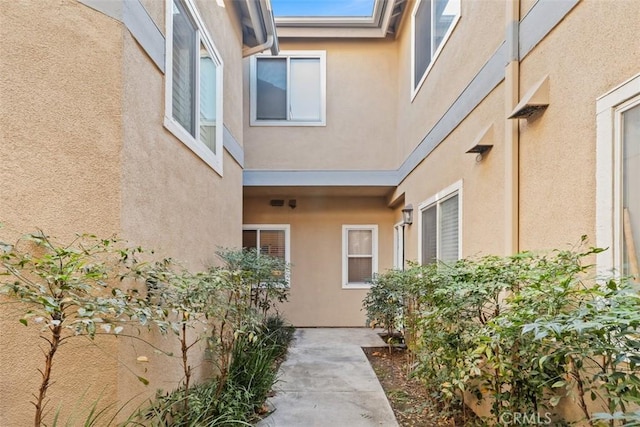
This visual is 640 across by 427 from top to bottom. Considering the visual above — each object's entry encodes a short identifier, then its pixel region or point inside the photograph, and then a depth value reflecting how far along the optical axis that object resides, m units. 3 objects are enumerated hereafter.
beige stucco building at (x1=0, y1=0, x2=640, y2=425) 2.16
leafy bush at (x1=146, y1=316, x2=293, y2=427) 2.89
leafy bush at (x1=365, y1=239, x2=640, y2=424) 1.52
